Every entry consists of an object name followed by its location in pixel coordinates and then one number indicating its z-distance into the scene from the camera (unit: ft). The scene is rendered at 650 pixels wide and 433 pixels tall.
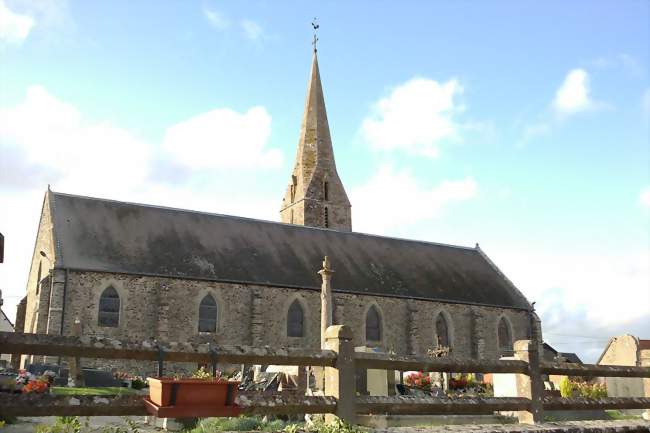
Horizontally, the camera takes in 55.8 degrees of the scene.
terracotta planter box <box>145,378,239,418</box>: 15.49
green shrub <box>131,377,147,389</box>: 65.10
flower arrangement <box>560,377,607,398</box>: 53.41
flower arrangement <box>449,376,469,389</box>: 61.76
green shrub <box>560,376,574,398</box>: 53.93
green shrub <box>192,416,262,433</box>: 29.49
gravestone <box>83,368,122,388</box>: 63.67
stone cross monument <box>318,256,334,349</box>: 70.28
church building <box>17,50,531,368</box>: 79.82
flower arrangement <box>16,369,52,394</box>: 28.02
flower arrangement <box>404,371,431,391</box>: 57.26
